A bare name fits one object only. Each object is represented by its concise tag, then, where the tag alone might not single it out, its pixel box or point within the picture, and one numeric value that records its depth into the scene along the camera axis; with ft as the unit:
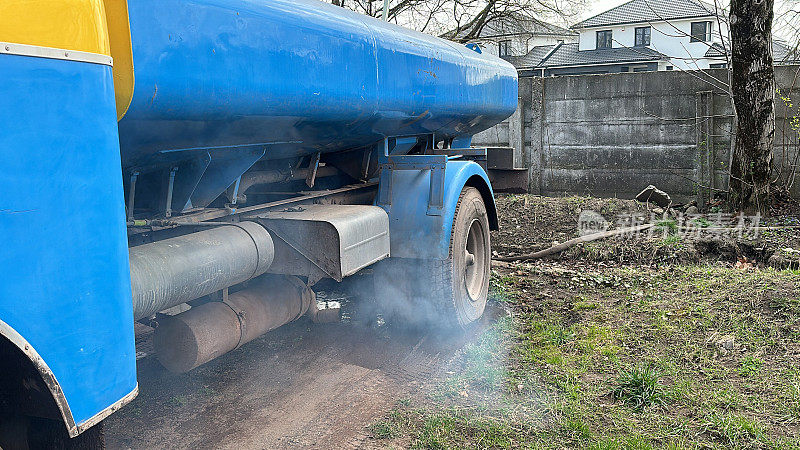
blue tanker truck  6.28
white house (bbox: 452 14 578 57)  61.44
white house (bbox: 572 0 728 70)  131.13
